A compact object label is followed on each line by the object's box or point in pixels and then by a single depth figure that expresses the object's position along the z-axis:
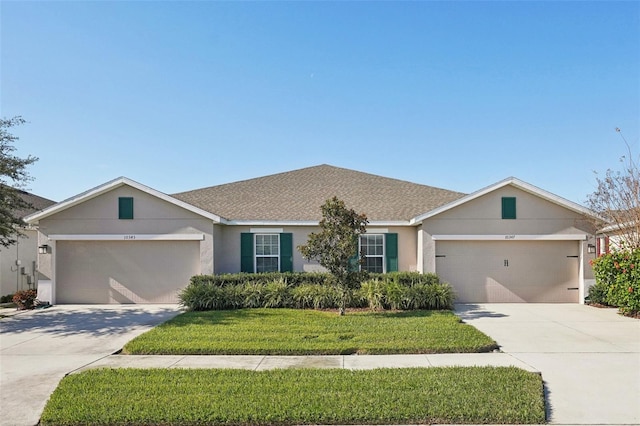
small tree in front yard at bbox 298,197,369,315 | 11.54
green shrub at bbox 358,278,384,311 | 12.66
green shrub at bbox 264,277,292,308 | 12.91
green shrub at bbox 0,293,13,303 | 15.60
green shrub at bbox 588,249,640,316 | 11.57
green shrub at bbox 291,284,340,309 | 12.98
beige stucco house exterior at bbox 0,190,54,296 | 15.98
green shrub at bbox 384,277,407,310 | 12.58
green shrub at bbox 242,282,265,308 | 12.90
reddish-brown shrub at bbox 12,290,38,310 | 13.52
